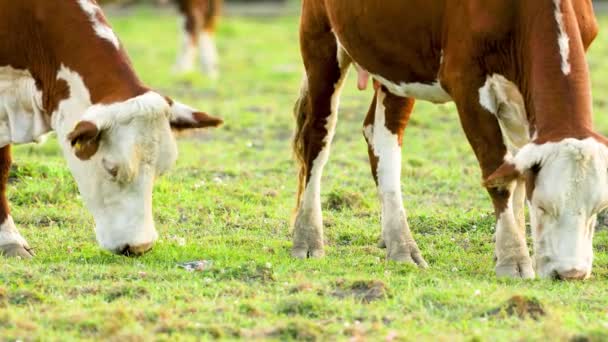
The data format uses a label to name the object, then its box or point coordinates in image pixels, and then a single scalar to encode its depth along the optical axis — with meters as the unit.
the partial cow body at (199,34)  42.41
